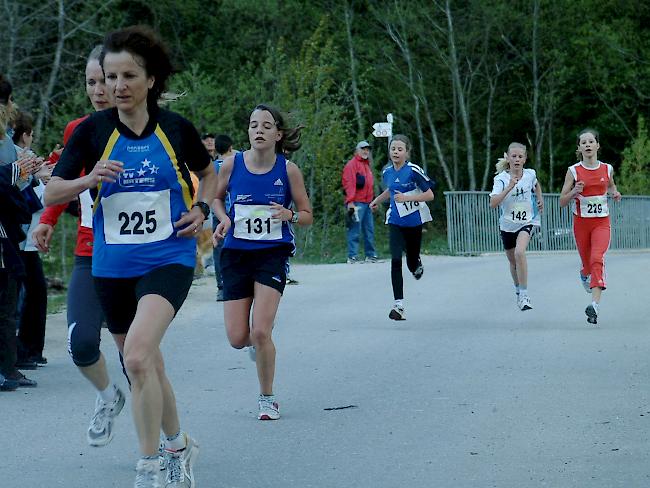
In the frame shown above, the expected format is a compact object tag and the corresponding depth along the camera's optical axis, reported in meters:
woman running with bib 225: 6.16
